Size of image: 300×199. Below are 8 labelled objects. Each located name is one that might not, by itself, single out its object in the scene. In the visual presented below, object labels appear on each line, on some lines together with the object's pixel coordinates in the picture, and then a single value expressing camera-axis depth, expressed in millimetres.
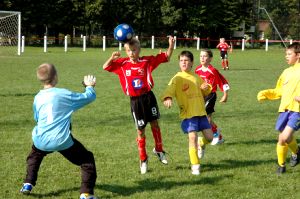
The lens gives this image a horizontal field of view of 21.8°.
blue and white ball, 11032
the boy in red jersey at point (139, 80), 10973
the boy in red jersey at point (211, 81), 13400
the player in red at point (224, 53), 43656
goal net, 57508
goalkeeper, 8527
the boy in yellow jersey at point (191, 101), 10940
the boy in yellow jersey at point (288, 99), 10629
